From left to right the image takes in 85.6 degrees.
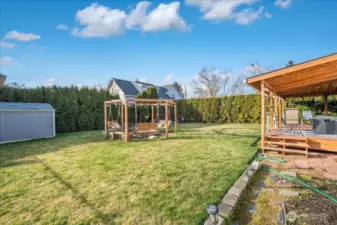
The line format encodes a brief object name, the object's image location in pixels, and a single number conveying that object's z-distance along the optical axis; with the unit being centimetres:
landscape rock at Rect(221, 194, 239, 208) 256
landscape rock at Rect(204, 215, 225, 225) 210
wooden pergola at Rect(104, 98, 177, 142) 779
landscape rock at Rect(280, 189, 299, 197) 293
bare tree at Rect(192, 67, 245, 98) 3112
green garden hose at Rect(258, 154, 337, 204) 275
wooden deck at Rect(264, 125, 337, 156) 527
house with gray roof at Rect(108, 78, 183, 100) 2309
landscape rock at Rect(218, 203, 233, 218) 229
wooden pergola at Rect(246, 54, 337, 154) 482
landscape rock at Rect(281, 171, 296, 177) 374
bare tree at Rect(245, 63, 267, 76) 2911
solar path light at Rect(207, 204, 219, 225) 199
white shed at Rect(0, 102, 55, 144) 819
